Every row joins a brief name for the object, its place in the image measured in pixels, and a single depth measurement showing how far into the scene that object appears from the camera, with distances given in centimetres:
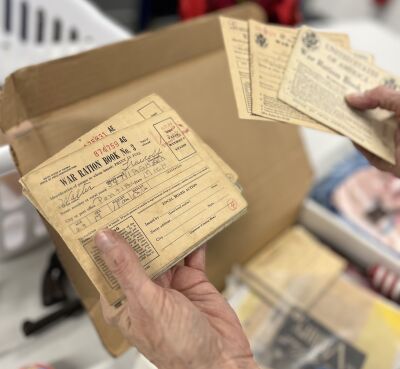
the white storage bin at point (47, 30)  80
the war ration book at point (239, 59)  47
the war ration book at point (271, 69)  48
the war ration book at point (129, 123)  41
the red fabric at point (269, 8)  116
